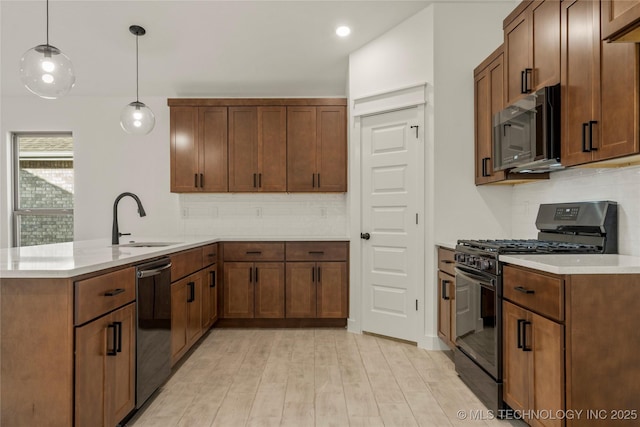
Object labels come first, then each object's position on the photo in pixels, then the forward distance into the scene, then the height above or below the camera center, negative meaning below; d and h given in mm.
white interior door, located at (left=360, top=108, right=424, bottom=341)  3531 -69
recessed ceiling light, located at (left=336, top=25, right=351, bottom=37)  3758 +1710
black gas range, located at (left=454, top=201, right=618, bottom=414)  2229 -354
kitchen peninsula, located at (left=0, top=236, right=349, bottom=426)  1586 -507
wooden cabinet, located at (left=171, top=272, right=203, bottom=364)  2859 -780
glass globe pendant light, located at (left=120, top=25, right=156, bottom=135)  3283 +771
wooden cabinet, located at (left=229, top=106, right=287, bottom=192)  4590 +738
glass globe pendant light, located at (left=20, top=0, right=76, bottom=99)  2150 +766
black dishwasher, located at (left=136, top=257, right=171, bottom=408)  2209 -676
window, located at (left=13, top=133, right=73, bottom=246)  5129 +344
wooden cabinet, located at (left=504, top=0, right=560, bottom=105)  2311 +1035
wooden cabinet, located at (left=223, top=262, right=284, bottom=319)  4152 -791
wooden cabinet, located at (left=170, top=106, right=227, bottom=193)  4605 +743
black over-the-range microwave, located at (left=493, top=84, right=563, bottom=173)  2285 +493
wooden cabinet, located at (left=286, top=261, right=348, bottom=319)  4141 -830
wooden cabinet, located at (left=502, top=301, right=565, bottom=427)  1725 -705
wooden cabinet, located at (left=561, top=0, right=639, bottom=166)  1787 +588
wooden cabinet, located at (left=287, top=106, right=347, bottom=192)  4551 +725
